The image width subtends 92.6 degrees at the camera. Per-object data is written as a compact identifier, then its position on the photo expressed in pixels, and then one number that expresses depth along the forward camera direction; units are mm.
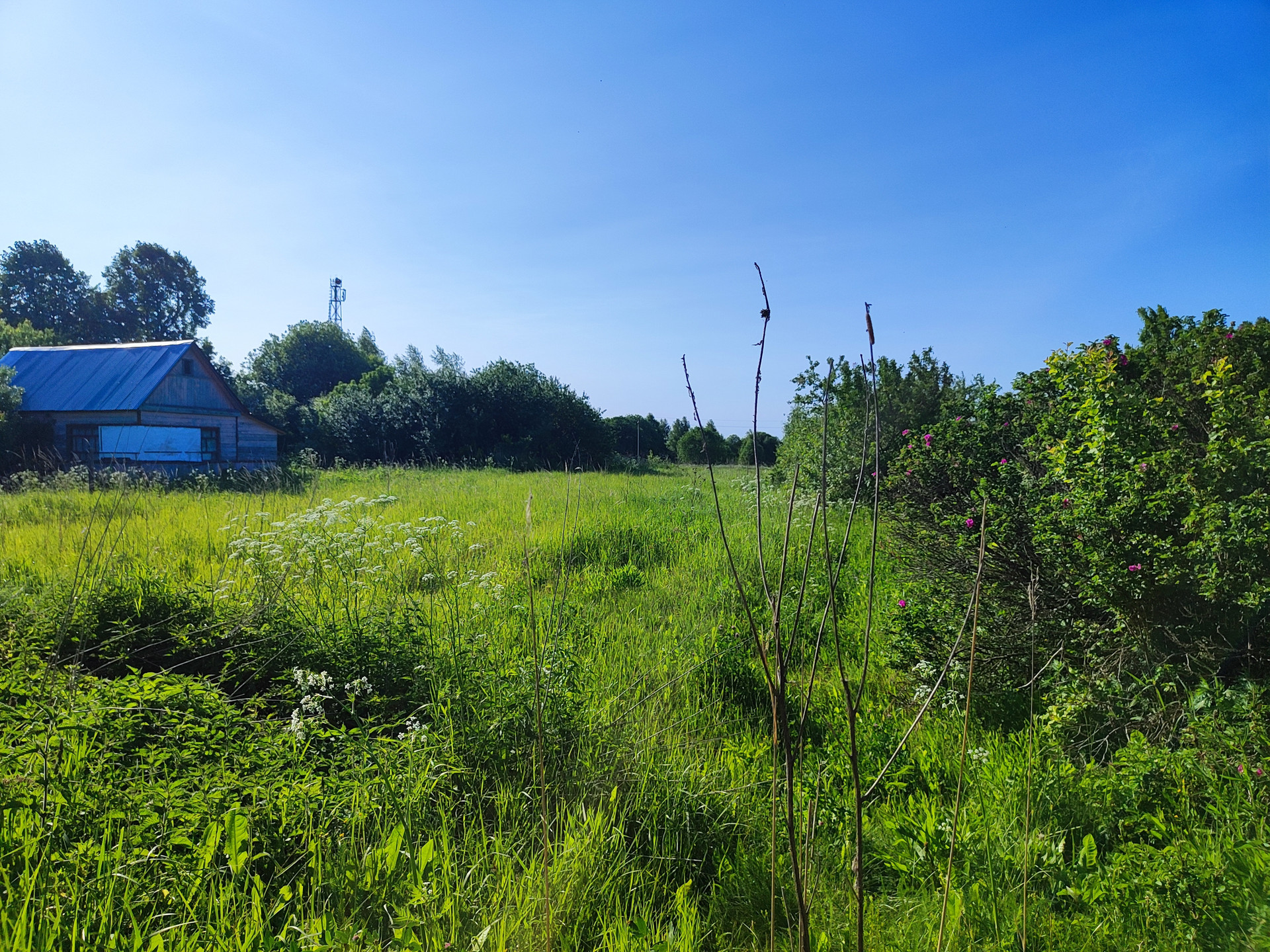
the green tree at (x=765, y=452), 21125
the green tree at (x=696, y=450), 26750
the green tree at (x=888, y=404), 9961
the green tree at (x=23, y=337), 30328
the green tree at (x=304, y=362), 48156
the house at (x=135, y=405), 18312
